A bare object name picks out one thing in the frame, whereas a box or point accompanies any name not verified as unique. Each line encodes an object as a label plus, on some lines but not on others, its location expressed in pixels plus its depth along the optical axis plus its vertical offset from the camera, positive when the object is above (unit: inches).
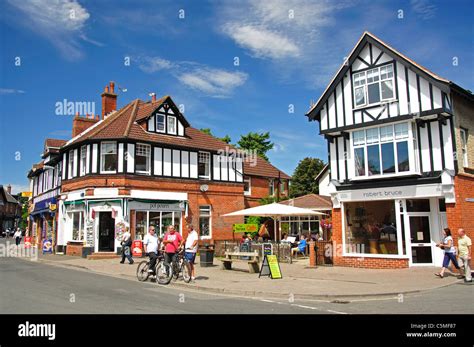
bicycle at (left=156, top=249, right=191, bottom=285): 548.1 -63.5
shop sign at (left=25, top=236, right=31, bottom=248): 1240.0 -51.4
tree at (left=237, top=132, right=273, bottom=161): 2031.3 +386.5
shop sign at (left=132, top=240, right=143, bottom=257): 988.6 -60.8
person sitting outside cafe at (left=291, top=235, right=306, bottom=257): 943.1 -64.0
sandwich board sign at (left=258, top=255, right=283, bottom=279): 581.0 -67.8
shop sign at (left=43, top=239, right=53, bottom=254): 1167.6 -62.0
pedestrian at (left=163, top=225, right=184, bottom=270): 550.9 -30.0
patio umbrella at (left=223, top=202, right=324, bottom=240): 806.5 +17.9
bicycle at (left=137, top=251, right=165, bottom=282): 579.8 -68.0
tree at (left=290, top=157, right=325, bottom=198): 1915.6 +203.5
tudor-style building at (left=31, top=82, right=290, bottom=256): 1002.7 +118.7
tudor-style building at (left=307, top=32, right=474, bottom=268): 663.8 +103.5
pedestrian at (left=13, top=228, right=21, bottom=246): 1505.9 -38.0
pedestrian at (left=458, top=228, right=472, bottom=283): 535.5 -46.1
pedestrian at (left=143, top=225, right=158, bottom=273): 572.7 -36.2
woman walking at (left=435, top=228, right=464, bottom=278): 567.8 -48.5
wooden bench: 654.5 -63.2
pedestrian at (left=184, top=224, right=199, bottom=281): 562.5 -34.0
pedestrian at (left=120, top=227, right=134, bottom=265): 817.5 -51.0
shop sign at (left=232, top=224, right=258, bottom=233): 1021.2 -15.3
